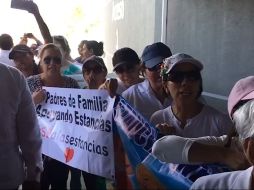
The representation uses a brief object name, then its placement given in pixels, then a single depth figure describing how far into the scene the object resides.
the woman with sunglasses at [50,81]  2.30
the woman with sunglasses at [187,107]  1.46
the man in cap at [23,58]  2.55
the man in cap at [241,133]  0.90
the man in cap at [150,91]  1.90
